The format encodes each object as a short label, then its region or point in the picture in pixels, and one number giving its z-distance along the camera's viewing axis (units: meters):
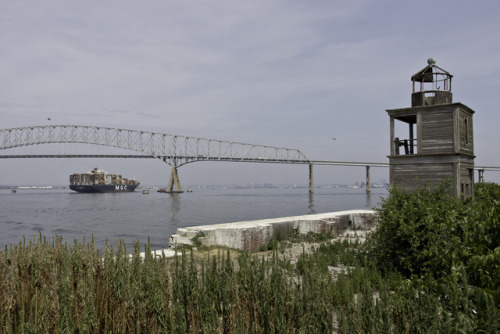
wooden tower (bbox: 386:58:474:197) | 15.88
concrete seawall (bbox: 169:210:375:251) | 12.22
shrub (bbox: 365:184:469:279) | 7.42
